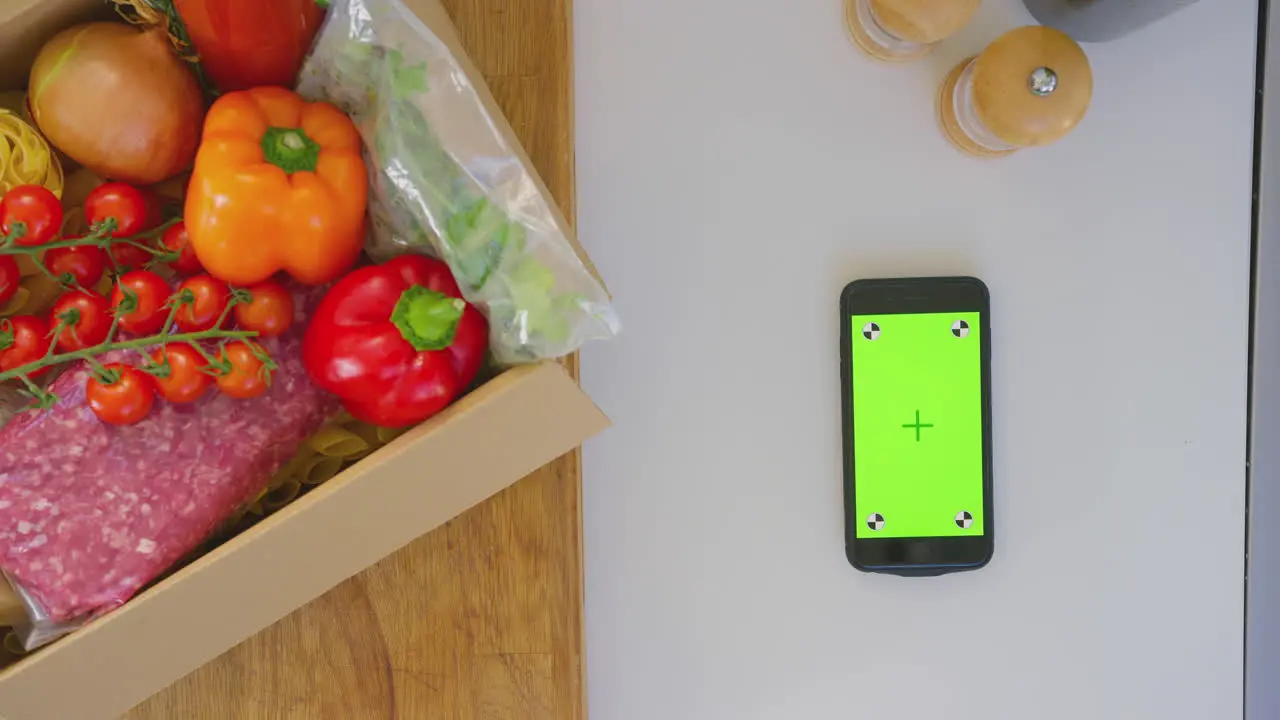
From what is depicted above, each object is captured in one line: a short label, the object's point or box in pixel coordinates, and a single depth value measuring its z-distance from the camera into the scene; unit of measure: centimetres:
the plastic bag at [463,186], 56
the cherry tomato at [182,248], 61
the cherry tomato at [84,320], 58
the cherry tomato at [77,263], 60
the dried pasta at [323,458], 64
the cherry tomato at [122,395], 57
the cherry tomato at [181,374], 57
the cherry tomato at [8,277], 59
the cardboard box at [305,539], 53
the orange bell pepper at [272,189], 57
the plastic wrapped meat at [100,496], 58
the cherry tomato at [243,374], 58
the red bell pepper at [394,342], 57
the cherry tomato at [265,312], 60
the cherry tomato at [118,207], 59
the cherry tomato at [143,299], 57
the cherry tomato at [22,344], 58
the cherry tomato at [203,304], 58
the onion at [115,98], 58
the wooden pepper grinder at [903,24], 63
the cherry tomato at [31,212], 56
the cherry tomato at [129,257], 61
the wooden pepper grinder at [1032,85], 63
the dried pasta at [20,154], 59
